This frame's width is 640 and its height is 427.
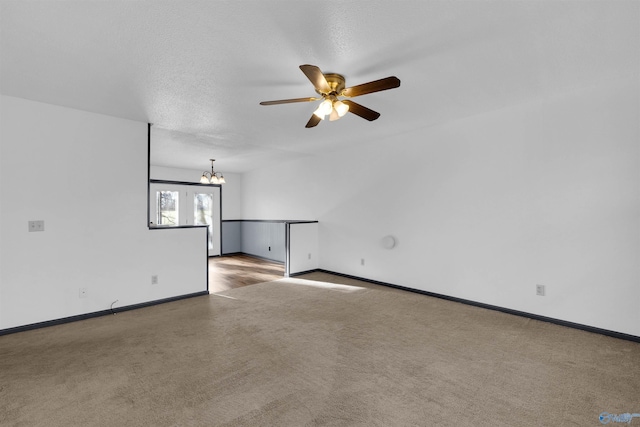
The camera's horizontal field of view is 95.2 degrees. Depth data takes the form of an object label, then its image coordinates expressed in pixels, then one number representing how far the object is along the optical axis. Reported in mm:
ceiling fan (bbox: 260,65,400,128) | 2160
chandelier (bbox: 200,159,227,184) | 6578
